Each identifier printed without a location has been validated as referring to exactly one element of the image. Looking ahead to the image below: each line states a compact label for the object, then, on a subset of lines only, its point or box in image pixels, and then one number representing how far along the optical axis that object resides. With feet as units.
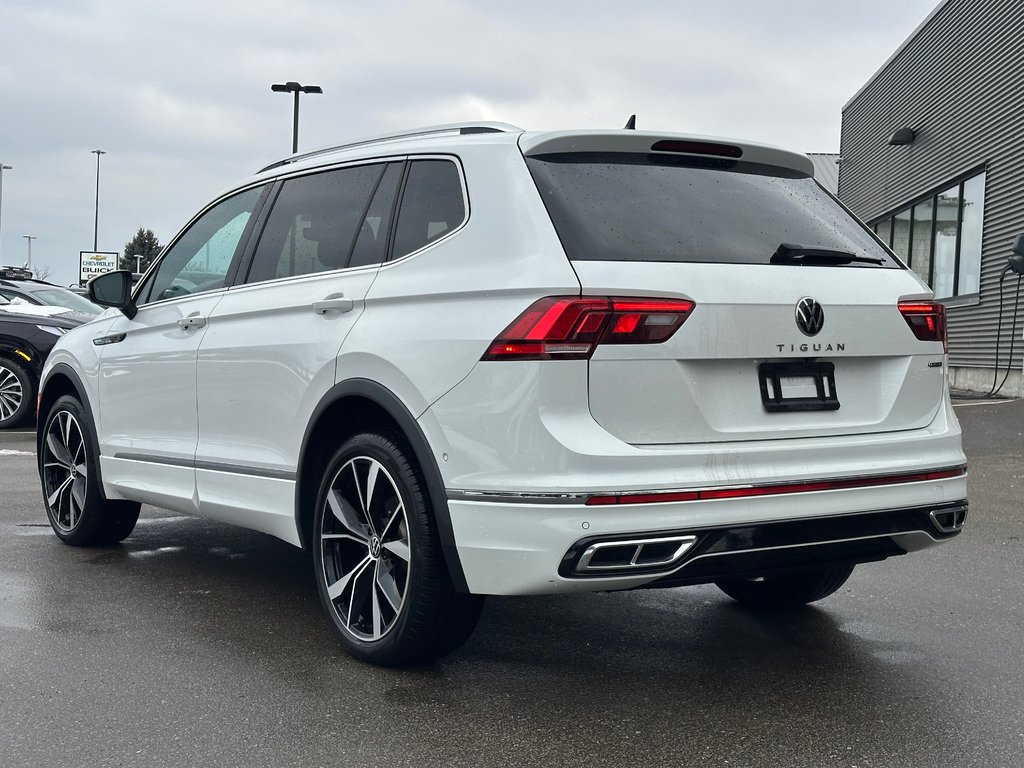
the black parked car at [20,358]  42.63
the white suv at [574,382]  11.03
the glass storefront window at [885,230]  79.87
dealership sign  312.50
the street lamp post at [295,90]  100.42
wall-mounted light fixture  73.10
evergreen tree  386.52
